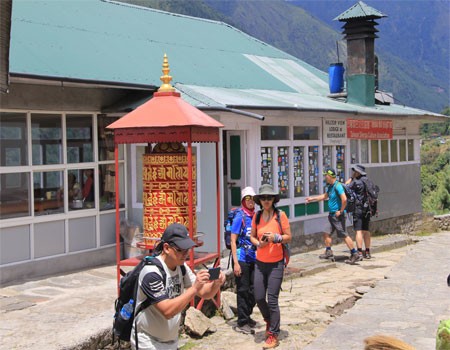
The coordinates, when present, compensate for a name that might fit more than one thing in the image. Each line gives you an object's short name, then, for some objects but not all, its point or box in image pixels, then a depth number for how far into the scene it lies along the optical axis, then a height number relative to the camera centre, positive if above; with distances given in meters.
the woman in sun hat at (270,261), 6.88 -1.07
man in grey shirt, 4.10 -0.84
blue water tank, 16.00 +2.17
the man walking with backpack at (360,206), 12.19 -0.83
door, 12.19 -0.01
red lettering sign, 14.99 +0.85
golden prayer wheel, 7.68 -0.31
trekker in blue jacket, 7.48 -1.10
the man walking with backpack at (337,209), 11.84 -0.87
